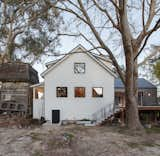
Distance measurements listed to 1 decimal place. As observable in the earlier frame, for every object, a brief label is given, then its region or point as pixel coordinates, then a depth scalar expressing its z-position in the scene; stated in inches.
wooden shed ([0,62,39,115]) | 593.8
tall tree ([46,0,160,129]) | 334.7
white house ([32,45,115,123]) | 537.3
